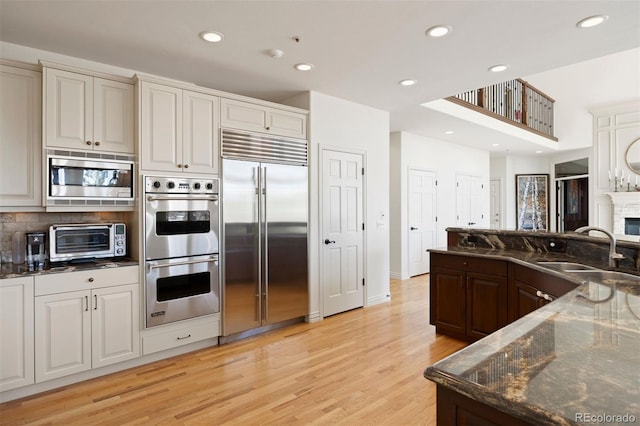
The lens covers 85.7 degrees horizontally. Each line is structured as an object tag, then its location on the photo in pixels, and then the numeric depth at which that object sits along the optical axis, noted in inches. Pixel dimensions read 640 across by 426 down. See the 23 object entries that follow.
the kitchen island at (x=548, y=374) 29.7
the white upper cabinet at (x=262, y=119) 136.2
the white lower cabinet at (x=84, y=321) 98.4
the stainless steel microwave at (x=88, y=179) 105.7
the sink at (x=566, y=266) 101.6
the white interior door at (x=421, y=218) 250.4
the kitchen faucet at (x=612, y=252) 92.3
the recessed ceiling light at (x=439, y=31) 102.0
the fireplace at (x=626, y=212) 221.1
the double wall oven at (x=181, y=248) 117.6
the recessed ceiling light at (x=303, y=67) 130.0
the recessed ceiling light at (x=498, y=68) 131.5
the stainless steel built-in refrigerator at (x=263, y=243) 135.3
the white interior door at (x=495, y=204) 367.9
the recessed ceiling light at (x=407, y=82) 145.7
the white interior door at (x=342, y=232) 165.2
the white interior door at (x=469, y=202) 290.7
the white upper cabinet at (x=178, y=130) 118.0
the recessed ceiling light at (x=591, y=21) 97.2
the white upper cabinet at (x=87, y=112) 105.3
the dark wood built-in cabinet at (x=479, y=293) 107.0
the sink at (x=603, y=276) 79.1
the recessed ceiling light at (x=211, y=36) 105.3
